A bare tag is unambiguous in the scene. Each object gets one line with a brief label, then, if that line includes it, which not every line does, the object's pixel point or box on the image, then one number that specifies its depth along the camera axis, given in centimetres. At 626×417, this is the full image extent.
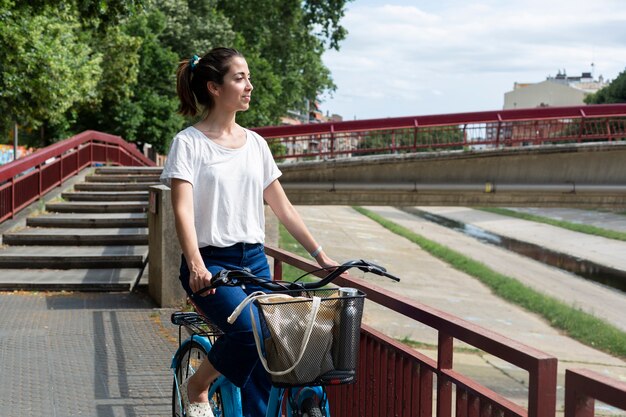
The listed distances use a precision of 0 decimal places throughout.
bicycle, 296
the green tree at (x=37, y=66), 1672
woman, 334
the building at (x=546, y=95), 13462
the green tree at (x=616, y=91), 7425
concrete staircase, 1064
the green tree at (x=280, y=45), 4381
